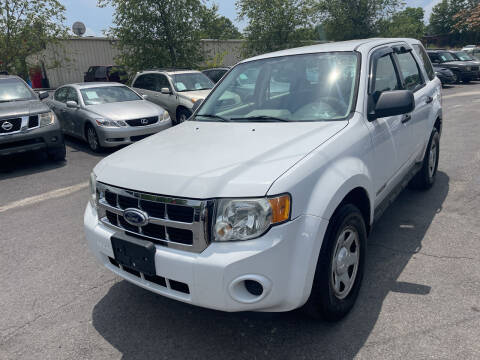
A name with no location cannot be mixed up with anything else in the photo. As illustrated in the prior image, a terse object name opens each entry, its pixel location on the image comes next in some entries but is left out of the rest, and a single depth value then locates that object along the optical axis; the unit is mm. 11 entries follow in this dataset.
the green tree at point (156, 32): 14859
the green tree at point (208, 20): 15938
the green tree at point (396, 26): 26594
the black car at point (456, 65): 21219
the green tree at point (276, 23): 20125
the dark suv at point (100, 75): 23309
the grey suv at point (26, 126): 7176
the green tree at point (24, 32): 13023
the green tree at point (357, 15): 26703
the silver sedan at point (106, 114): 8438
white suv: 2250
